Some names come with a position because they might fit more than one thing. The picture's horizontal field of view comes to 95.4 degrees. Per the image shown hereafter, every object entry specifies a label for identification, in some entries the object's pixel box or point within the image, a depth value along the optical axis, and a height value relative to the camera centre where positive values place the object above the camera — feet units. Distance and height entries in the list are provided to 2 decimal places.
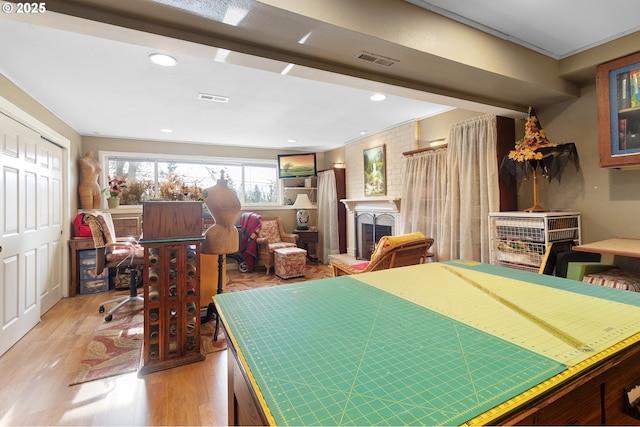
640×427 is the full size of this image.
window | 16.31 +2.83
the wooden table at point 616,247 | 5.71 -0.74
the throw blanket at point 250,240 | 16.73 -1.25
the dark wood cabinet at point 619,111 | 6.53 +2.34
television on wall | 19.04 +3.39
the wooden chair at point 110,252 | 9.90 -1.16
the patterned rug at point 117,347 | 6.90 -3.51
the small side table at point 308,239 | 18.79 -1.41
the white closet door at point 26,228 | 7.95 -0.21
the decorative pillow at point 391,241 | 8.80 -0.76
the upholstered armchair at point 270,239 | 16.31 -1.28
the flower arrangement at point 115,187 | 14.37 +1.71
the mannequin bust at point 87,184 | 13.76 +1.76
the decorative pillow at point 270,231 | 17.78 -0.81
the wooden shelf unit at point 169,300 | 6.82 -1.94
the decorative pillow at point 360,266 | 9.79 -1.72
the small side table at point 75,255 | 12.61 -1.47
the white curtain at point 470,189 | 9.44 +0.88
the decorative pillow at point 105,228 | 9.98 -0.25
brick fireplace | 14.45 -0.30
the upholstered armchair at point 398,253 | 8.70 -1.13
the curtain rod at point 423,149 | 11.36 +2.74
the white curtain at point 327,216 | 18.40 +0.07
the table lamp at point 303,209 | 19.24 +0.59
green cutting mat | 1.63 -1.06
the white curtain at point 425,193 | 11.45 +0.95
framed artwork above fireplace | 15.08 +2.40
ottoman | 14.90 -2.33
